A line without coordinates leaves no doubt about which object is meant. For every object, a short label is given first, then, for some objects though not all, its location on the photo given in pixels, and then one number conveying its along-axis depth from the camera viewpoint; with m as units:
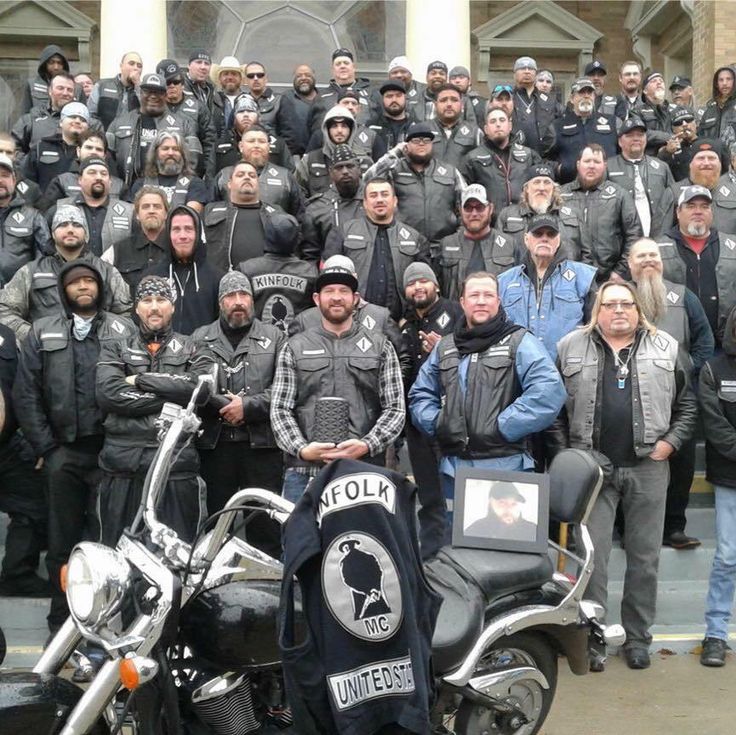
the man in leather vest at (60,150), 9.46
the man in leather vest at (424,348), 6.52
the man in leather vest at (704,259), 7.52
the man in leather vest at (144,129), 9.42
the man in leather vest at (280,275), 6.86
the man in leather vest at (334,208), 7.76
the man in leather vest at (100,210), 7.74
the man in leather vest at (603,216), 8.06
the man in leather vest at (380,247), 7.23
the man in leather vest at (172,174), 8.33
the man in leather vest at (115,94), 10.66
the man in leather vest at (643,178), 8.60
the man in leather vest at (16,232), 7.59
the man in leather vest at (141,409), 5.78
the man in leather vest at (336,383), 5.73
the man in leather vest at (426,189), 8.20
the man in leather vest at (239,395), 6.16
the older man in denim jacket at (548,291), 6.73
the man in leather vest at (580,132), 10.51
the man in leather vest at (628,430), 5.98
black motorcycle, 3.35
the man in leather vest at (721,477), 6.00
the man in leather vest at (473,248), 7.34
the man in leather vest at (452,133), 9.36
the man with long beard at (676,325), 6.57
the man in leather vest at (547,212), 7.80
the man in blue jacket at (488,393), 5.73
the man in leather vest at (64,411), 6.09
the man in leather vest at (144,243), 7.24
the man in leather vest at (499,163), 9.09
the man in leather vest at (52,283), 6.73
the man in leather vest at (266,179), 8.33
